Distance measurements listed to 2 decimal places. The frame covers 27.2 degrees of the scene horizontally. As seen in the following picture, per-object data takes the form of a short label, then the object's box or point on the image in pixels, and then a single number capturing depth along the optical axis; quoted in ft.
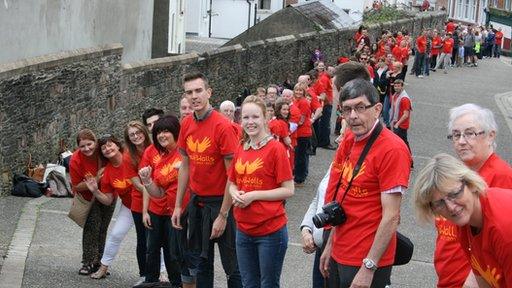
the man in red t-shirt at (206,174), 26.05
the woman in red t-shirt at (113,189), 31.94
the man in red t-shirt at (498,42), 193.88
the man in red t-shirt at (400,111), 58.75
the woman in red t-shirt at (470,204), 15.39
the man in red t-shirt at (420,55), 133.90
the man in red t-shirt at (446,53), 149.89
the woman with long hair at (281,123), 45.93
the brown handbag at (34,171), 47.91
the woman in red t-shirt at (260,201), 24.32
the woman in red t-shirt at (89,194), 32.32
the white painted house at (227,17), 181.98
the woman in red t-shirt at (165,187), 28.35
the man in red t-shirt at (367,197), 19.56
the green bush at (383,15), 156.76
